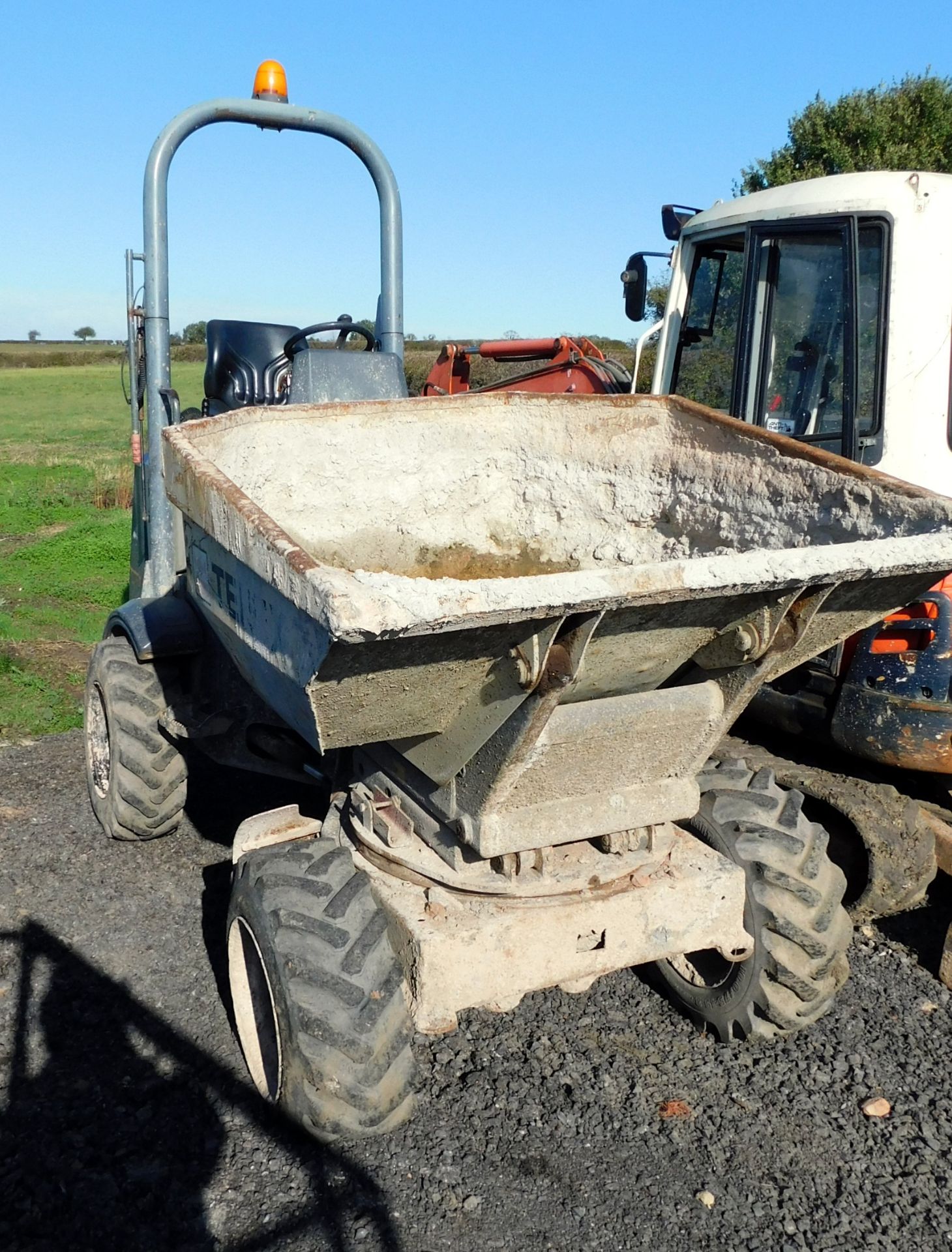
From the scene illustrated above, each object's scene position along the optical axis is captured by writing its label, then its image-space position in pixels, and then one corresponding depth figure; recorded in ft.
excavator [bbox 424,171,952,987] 10.91
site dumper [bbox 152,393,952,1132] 6.77
